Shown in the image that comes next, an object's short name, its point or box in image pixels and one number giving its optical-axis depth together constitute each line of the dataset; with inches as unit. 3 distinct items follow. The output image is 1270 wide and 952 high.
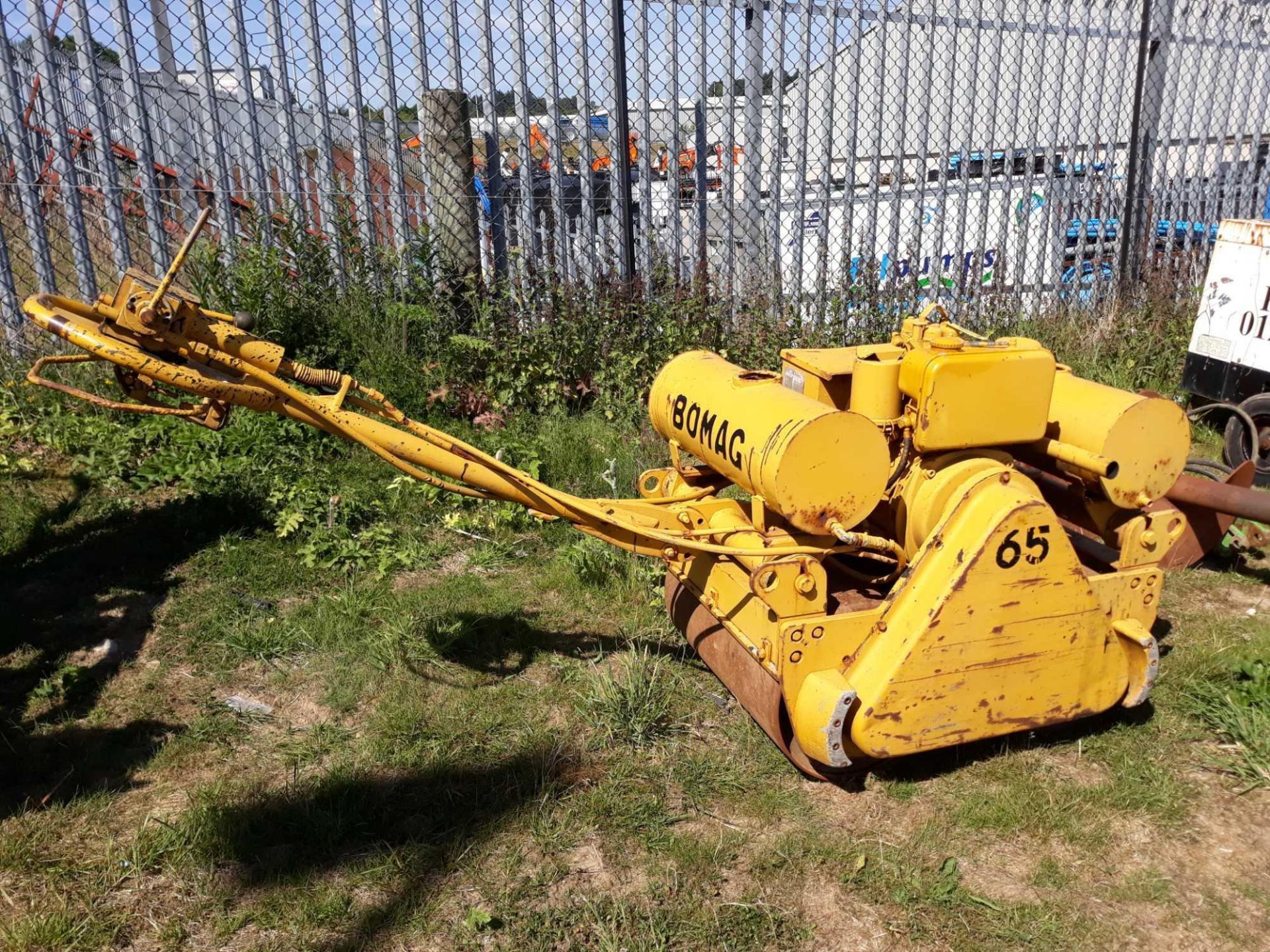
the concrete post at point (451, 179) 243.6
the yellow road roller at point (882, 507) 118.8
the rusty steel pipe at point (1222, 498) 146.9
